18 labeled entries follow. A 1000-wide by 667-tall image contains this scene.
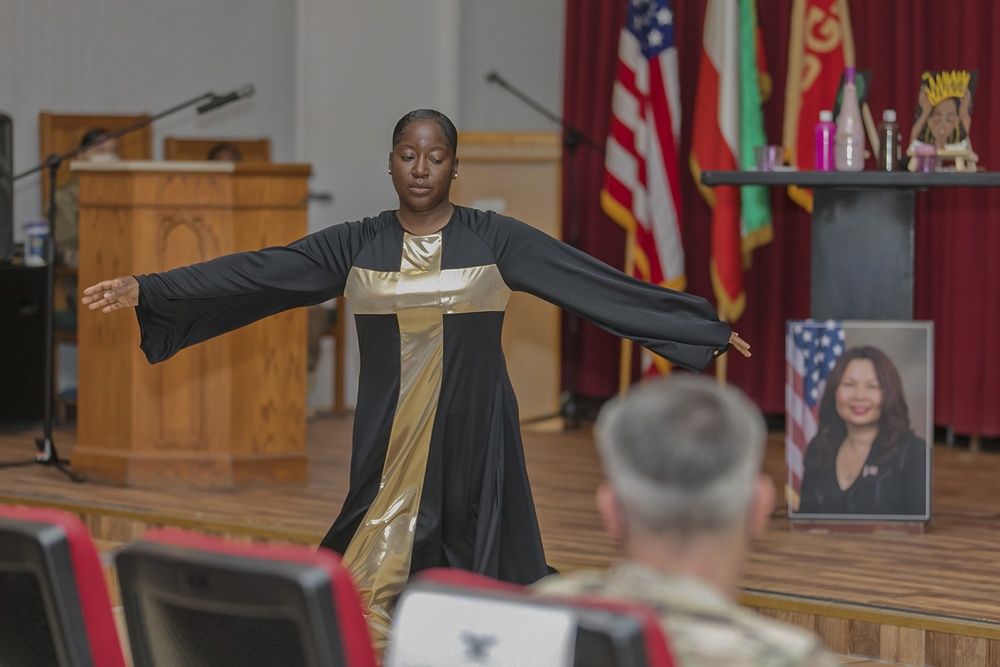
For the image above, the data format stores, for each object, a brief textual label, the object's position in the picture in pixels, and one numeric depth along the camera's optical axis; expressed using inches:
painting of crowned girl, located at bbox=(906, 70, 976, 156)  349.5
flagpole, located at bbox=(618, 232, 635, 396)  508.3
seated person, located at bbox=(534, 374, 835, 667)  100.4
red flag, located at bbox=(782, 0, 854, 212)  451.6
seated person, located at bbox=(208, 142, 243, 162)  592.6
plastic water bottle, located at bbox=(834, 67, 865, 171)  349.8
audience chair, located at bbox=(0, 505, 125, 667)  134.4
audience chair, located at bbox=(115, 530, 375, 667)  118.1
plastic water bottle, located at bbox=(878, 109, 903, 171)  349.5
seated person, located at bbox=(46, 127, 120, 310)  545.1
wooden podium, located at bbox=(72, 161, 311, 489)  407.3
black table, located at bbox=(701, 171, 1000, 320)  355.3
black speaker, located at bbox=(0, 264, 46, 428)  523.0
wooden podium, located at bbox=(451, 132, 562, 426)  523.9
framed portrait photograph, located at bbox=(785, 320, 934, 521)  352.1
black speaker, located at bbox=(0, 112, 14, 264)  445.9
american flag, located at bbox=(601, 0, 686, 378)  498.3
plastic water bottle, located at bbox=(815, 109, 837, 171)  353.8
